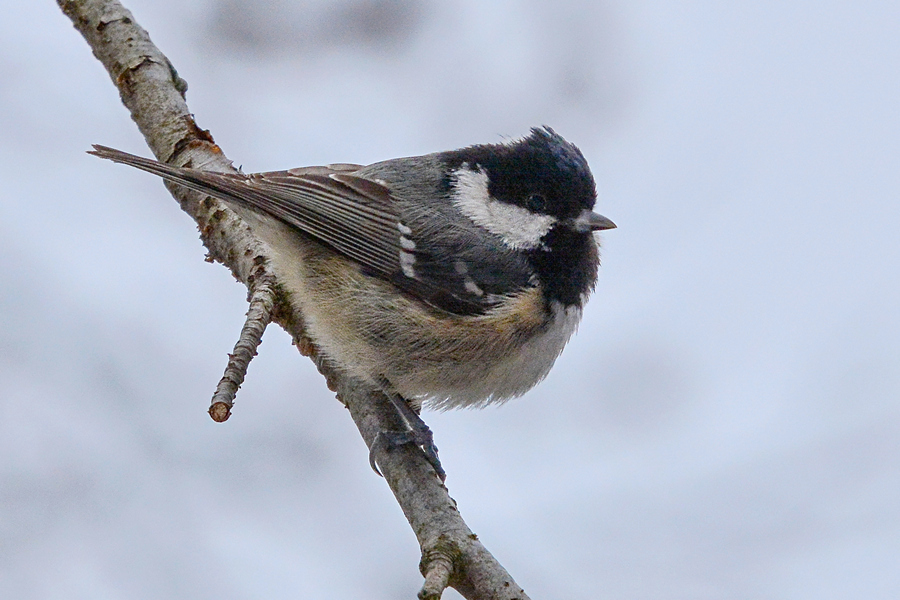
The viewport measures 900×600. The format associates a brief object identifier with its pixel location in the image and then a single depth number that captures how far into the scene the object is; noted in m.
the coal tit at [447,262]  4.80
